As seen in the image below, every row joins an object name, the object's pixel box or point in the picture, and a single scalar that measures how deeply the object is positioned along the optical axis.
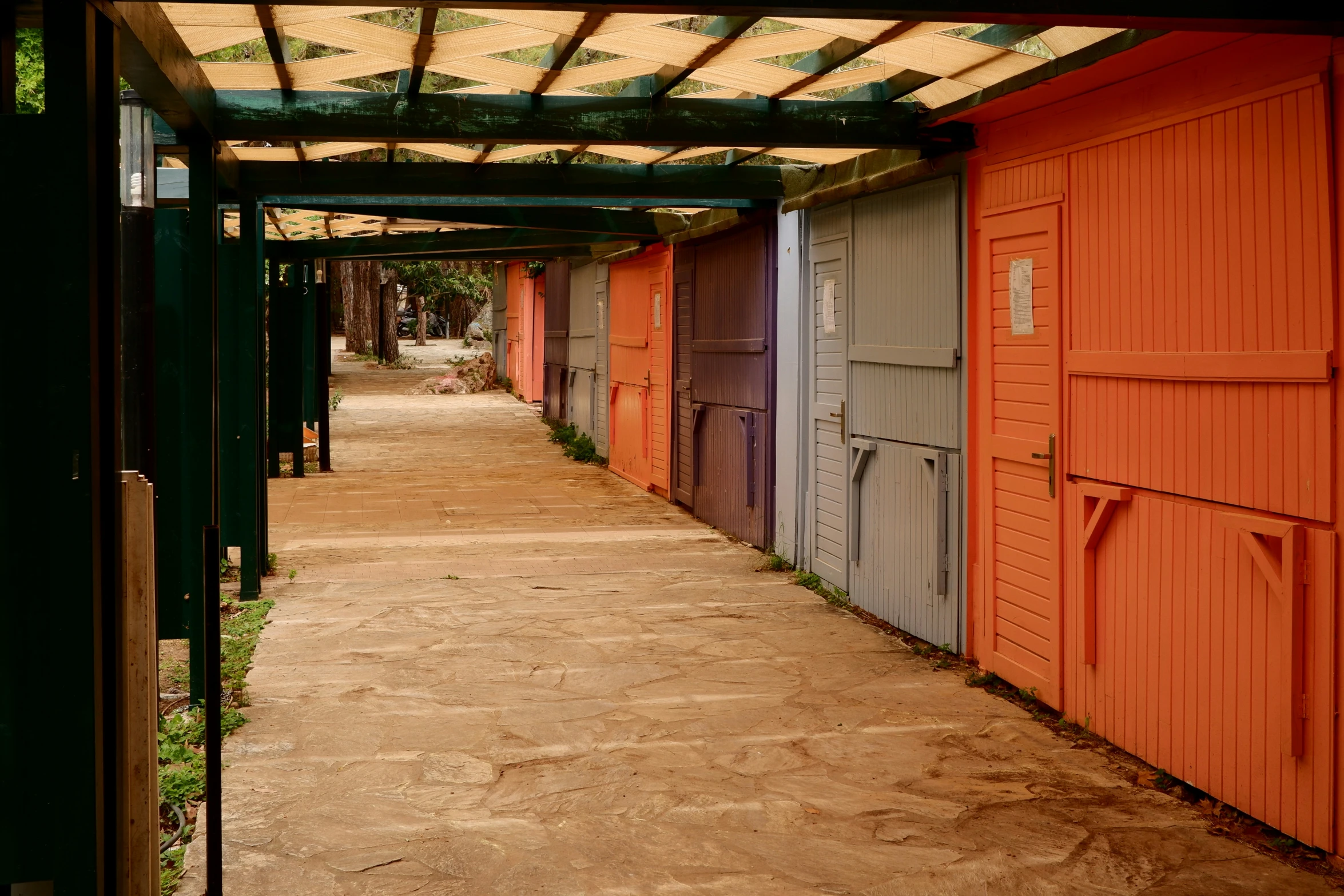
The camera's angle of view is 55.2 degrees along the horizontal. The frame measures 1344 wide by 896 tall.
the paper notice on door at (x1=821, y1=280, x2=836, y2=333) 8.19
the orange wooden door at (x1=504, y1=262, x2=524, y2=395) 27.25
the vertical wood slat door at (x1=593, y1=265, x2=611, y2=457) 15.98
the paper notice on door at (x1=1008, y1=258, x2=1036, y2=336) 5.71
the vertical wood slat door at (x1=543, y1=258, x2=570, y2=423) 19.88
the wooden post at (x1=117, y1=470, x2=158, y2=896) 3.08
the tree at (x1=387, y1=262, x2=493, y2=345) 37.50
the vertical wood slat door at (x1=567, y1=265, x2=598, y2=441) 17.14
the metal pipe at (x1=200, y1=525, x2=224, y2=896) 3.40
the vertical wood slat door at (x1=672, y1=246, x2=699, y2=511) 11.81
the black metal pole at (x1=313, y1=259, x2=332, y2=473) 14.10
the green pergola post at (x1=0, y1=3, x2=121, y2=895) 2.83
